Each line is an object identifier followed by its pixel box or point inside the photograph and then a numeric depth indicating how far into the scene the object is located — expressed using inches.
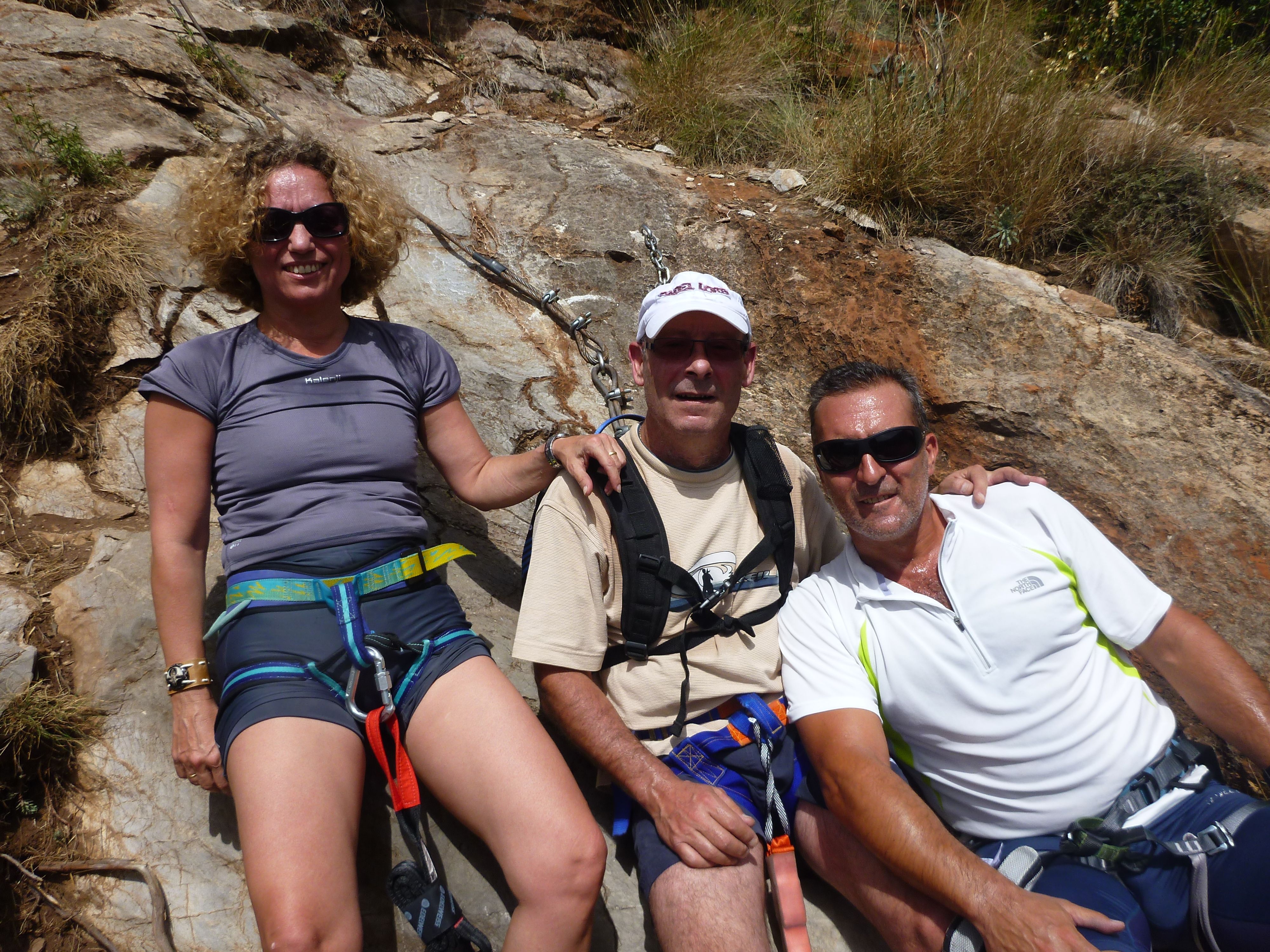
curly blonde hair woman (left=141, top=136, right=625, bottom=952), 80.9
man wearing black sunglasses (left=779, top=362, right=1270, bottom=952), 79.4
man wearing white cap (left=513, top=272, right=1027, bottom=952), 86.4
